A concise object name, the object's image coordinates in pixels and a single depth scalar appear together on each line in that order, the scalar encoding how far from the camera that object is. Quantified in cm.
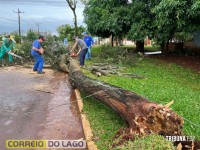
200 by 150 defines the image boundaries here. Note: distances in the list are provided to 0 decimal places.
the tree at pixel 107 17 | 1111
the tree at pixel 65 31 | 2456
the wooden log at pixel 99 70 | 682
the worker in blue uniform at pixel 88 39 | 1005
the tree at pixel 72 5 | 1321
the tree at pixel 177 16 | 734
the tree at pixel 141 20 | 1014
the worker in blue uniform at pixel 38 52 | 759
